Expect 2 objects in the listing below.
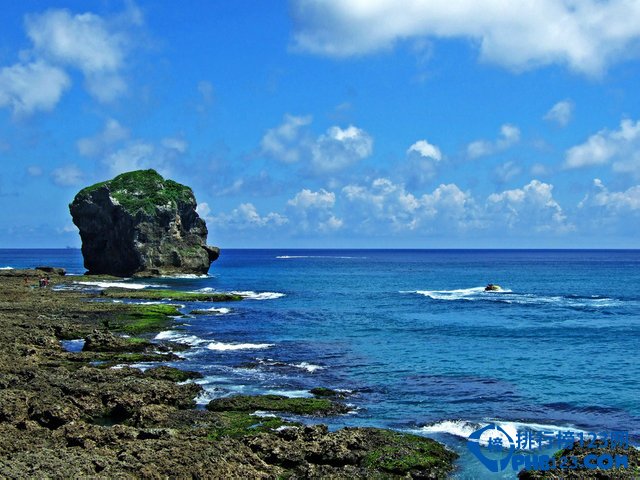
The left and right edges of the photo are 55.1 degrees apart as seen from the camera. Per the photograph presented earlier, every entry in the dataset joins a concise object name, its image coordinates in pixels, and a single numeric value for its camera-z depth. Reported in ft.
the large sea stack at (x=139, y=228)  400.88
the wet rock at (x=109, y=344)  142.31
